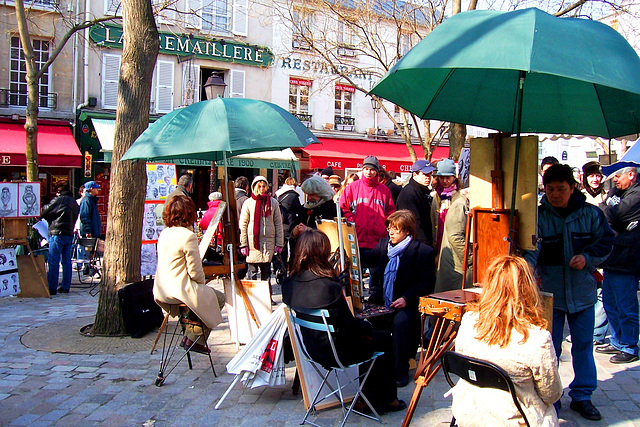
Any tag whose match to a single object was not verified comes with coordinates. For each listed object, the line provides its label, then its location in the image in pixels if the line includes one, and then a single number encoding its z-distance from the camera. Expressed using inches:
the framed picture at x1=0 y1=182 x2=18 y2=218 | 329.1
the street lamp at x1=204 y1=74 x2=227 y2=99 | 358.3
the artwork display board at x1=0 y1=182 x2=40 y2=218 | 330.3
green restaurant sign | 701.6
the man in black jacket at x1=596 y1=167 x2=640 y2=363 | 206.2
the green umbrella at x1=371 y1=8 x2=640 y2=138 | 113.3
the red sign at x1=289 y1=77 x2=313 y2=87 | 837.2
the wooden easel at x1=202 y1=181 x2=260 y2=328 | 209.6
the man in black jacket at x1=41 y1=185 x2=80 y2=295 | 359.9
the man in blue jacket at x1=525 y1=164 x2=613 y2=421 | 156.2
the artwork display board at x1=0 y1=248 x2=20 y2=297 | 323.6
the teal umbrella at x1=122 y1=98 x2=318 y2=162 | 180.9
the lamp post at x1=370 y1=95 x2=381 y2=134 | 863.1
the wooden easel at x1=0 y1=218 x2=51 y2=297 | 334.0
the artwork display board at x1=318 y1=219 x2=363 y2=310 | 183.5
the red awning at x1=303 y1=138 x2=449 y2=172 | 794.8
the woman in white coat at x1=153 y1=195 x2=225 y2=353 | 181.9
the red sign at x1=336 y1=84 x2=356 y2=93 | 860.6
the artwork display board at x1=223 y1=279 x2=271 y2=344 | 209.3
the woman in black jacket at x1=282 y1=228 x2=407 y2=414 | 151.3
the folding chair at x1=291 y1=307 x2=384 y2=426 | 148.9
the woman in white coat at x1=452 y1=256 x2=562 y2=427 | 107.7
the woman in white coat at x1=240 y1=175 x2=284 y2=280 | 296.4
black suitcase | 239.6
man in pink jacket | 257.3
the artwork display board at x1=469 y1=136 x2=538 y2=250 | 143.5
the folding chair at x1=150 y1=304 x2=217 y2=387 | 187.3
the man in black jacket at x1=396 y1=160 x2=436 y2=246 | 237.5
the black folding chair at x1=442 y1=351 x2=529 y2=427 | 104.6
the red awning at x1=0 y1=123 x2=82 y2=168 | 618.5
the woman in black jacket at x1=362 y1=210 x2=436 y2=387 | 185.2
